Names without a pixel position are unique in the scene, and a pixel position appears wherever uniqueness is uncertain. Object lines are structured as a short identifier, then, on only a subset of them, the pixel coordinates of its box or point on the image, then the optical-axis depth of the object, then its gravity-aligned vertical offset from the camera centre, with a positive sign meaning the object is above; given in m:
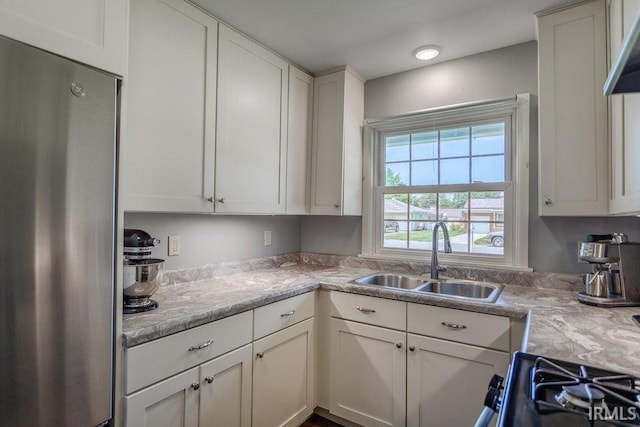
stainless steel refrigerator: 0.88 -0.07
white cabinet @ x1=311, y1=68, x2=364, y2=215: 2.41 +0.54
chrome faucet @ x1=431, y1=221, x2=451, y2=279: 2.19 -0.23
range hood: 0.64 +0.34
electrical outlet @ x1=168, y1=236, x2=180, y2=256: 1.92 -0.16
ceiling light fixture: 2.12 +1.07
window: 2.12 +0.25
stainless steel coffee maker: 1.55 -0.23
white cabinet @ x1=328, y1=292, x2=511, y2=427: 1.61 -0.74
